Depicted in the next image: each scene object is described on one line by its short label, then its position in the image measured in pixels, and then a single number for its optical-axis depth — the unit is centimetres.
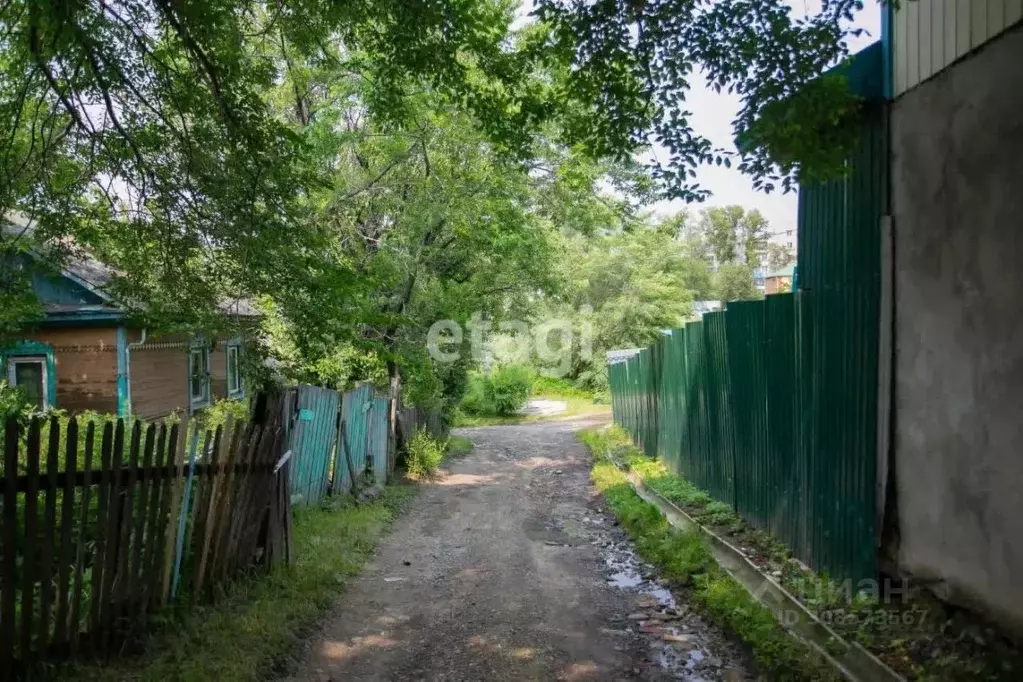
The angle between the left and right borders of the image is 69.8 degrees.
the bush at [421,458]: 1450
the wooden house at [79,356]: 1352
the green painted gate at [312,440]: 884
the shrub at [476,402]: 3494
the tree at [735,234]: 5794
